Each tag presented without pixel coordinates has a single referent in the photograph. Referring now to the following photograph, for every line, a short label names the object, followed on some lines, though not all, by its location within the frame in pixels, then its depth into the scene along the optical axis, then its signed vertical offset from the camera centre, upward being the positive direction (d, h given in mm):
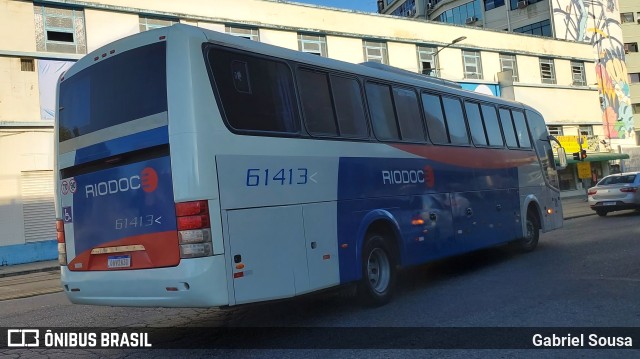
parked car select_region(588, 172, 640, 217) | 18703 -564
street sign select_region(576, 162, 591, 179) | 31698 +536
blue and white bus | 5180 +445
